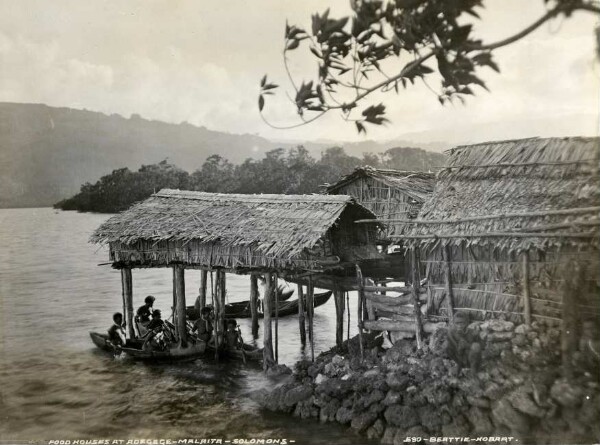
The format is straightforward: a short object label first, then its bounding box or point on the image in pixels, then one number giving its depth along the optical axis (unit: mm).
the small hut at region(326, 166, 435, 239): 18125
